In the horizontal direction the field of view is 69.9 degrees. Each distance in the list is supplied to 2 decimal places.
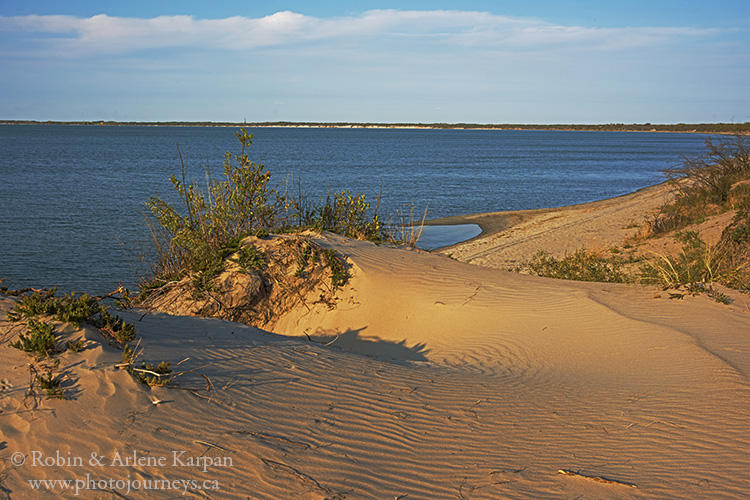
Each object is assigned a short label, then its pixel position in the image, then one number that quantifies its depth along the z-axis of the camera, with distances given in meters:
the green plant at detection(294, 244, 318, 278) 8.34
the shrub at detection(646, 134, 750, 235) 15.45
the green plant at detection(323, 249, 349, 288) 8.37
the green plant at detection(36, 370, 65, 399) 3.53
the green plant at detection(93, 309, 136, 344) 4.50
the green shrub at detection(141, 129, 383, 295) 8.14
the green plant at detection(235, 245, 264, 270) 8.12
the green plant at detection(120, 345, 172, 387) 3.95
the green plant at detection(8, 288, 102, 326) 4.28
